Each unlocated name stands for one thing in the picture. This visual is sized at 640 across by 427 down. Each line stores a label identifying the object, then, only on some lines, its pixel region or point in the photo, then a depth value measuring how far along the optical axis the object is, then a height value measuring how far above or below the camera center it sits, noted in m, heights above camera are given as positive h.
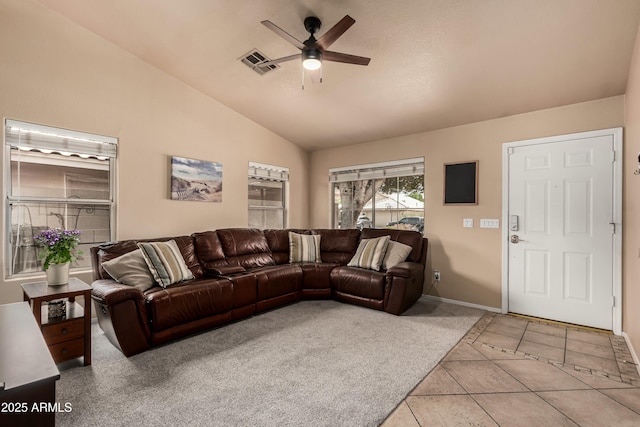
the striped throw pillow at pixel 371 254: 4.01 -0.56
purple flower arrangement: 2.40 -0.28
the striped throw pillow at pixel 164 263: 2.99 -0.52
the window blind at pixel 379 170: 4.47 +0.69
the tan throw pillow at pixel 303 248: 4.57 -0.54
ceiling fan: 2.26 +1.33
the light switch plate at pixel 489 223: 3.72 -0.12
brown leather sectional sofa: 2.53 -0.77
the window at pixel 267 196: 4.93 +0.28
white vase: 2.43 -0.50
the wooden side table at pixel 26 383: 0.90 -0.53
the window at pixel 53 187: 2.87 +0.25
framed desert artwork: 3.86 +0.44
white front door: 3.08 -0.15
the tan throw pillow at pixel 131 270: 2.80 -0.55
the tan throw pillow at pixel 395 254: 3.95 -0.55
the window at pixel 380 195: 4.52 +0.29
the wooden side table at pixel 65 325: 2.20 -0.85
